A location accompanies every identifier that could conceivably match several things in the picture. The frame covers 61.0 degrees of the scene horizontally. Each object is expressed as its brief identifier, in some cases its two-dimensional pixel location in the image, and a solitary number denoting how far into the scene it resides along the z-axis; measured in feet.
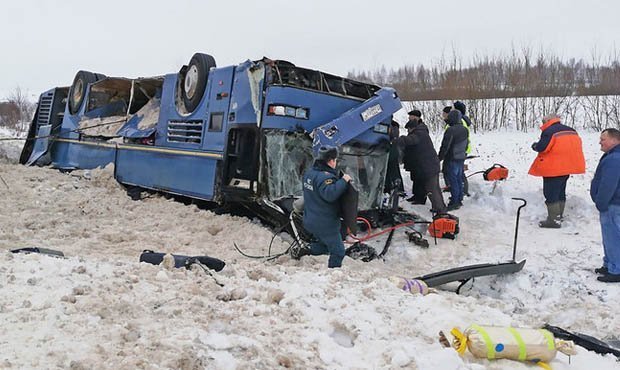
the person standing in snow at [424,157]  27.73
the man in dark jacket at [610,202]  19.69
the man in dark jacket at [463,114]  32.36
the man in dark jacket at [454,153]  29.55
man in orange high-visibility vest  26.12
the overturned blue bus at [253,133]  23.31
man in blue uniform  18.63
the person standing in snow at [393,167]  28.04
